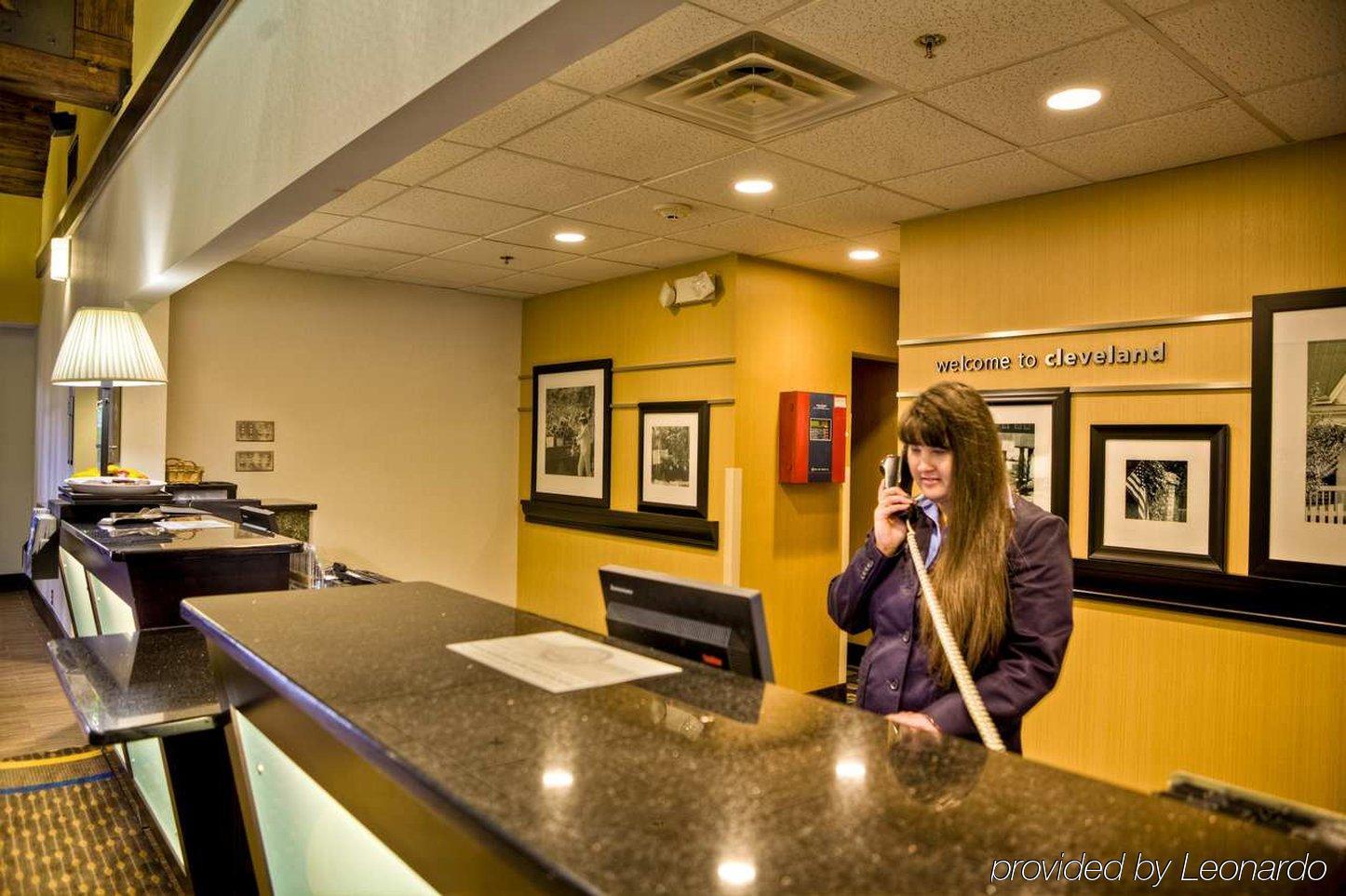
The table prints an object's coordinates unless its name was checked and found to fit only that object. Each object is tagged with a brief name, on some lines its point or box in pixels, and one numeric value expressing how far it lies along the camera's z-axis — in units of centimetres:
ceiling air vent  294
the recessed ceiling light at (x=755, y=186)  421
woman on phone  195
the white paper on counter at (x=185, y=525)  383
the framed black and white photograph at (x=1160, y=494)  363
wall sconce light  704
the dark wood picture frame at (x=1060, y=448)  411
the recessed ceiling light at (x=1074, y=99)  304
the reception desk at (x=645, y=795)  83
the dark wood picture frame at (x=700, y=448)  587
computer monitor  157
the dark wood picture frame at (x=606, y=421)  673
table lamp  455
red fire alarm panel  587
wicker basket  598
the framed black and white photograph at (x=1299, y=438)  331
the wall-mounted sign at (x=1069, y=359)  387
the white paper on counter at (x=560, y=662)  146
